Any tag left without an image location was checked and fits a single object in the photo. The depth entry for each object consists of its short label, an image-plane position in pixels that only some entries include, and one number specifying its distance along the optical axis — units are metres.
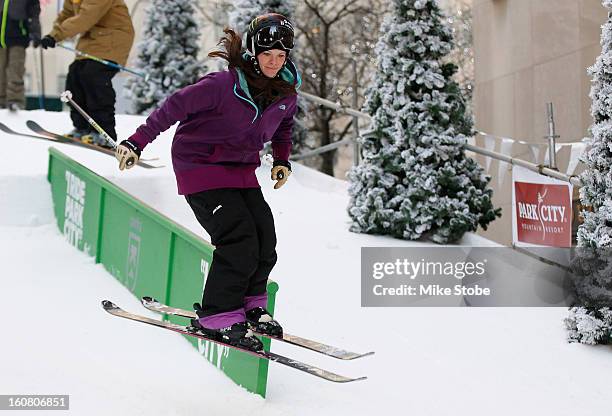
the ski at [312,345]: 9.21
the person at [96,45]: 18.47
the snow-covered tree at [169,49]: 26.93
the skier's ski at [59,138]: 17.72
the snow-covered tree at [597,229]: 12.14
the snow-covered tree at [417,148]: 16.56
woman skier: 8.76
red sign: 14.23
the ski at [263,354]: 8.82
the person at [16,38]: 22.22
